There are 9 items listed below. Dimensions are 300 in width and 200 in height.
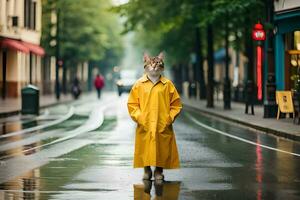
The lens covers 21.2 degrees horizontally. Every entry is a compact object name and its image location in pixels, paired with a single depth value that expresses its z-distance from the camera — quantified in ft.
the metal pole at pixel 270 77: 93.45
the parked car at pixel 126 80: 224.33
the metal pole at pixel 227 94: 121.08
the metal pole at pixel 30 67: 196.13
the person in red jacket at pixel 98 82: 204.42
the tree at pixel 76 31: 221.05
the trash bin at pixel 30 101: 111.24
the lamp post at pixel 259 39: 99.30
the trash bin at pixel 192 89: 188.14
